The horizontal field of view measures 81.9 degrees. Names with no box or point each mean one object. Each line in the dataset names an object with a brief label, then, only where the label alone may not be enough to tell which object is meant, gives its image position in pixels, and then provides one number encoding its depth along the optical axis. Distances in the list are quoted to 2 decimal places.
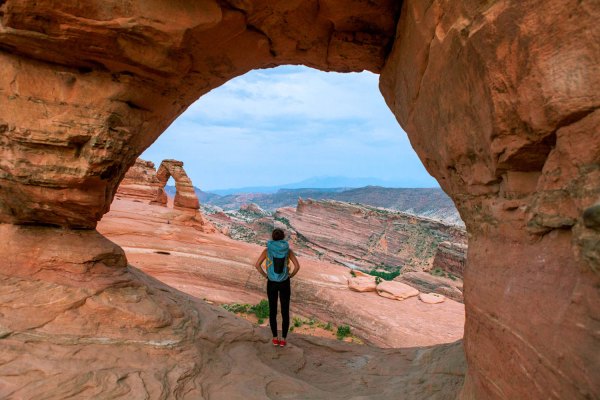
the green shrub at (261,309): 12.03
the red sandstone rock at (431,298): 15.83
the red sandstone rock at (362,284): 16.27
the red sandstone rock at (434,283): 22.56
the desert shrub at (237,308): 12.19
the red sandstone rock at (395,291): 16.02
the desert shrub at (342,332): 11.59
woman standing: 6.12
